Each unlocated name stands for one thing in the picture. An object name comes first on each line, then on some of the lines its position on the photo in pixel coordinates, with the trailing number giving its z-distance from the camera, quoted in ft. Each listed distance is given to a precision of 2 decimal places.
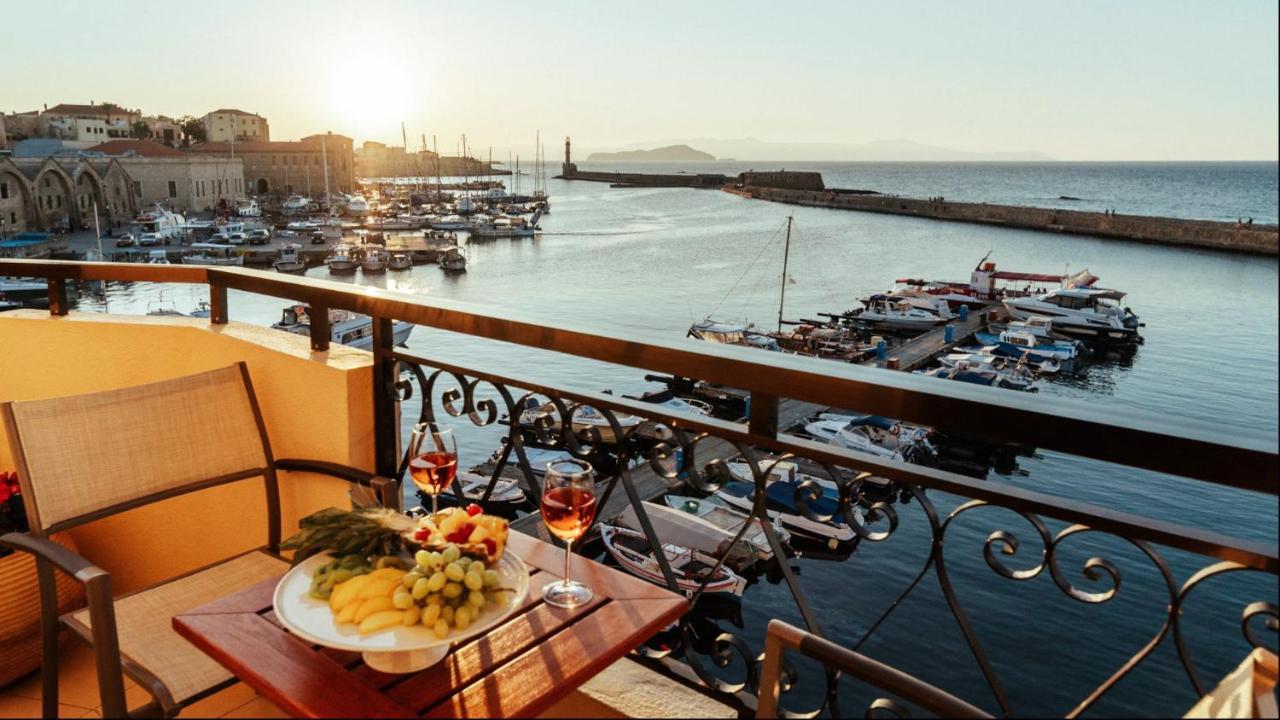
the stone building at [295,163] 237.66
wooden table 4.25
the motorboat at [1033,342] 100.99
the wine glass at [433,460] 5.98
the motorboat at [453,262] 146.65
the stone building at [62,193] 146.82
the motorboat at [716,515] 60.64
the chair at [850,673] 3.84
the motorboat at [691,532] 55.47
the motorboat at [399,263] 150.41
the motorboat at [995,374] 85.56
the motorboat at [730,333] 99.66
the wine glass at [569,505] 5.08
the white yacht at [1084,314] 107.14
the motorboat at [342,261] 145.38
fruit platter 4.26
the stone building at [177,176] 197.26
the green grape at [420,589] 4.28
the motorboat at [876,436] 73.97
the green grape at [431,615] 4.24
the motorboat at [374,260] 145.38
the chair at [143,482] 6.01
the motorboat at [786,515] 61.46
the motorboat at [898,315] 118.52
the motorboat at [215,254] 154.20
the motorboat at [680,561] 51.13
